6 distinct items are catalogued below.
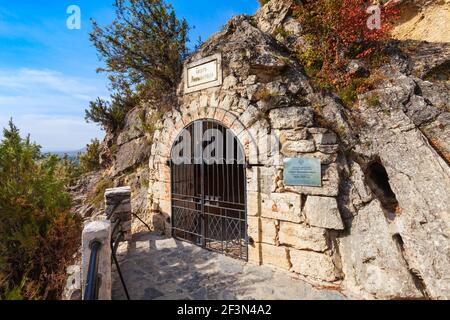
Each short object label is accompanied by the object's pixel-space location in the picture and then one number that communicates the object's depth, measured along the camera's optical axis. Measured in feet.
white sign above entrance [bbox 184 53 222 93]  16.21
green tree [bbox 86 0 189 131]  19.84
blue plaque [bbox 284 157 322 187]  12.59
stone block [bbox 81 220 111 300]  9.29
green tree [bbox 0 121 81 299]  11.43
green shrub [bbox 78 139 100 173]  36.35
